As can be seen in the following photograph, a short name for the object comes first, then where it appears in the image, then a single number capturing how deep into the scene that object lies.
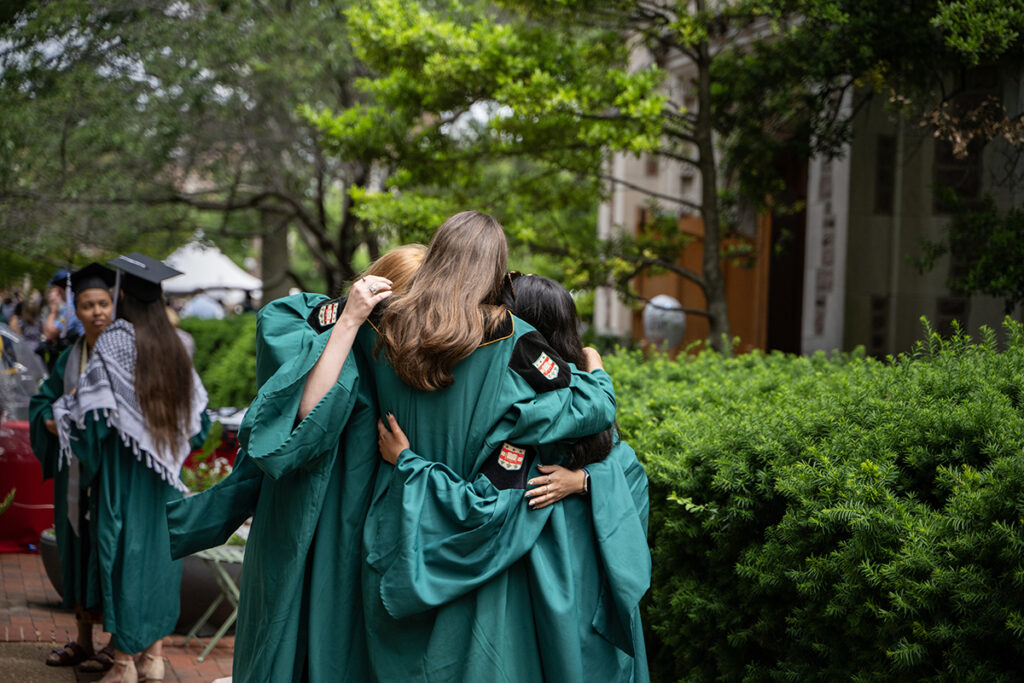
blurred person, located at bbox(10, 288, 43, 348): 13.38
